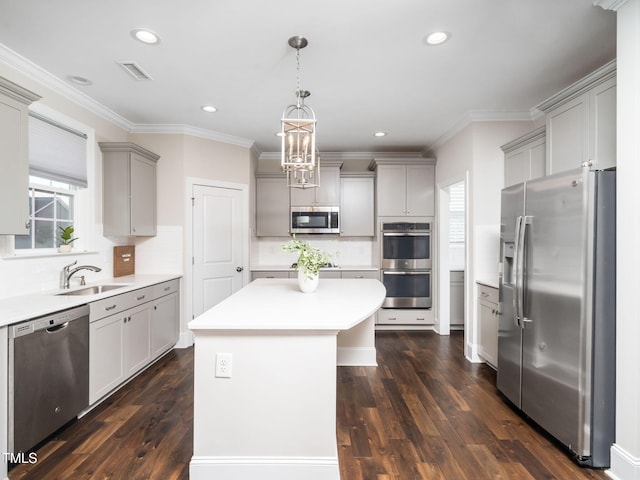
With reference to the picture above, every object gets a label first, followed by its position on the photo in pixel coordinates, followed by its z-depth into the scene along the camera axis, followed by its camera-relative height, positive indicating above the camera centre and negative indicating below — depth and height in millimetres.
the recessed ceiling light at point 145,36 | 2158 +1340
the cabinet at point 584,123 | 2094 +806
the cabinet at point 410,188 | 4734 +716
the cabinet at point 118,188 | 3475 +518
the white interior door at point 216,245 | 4148 -96
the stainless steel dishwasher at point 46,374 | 1830 -844
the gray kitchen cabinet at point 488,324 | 3146 -843
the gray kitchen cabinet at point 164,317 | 3381 -860
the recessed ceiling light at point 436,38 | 2172 +1336
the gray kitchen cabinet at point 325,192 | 4938 +683
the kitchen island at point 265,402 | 1751 -874
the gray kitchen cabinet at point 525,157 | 2848 +753
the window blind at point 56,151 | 2703 +760
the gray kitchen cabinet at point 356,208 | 4984 +451
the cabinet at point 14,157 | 2049 +510
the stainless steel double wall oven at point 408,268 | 4668 -419
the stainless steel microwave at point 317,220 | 4934 +267
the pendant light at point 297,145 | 1898 +553
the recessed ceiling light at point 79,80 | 2777 +1339
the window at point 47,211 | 2766 +234
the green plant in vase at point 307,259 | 2480 -160
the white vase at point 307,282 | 2533 -338
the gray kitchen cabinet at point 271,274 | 4594 -502
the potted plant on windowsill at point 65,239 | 2958 -17
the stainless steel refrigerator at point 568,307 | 1870 -420
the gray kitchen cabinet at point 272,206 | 4969 +477
